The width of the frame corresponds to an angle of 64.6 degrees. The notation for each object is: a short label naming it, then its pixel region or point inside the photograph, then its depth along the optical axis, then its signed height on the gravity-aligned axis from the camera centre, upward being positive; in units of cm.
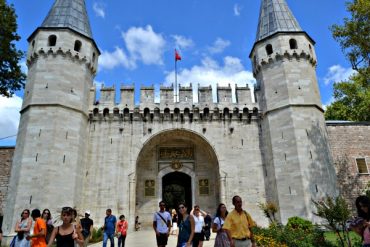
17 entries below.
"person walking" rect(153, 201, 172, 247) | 668 -37
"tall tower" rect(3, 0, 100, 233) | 1388 +482
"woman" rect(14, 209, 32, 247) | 558 -36
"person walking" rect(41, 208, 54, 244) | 686 -17
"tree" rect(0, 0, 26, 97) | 1243 +684
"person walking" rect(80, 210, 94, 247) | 804 -38
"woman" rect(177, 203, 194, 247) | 579 -45
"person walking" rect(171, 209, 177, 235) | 1426 -74
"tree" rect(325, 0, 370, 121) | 1416 +810
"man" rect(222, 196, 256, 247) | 472 -33
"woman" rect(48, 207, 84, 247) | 433 -31
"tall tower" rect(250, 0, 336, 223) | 1445 +457
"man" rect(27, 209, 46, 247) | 526 -39
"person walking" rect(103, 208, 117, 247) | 885 -52
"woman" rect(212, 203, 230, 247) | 486 -37
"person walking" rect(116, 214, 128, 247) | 913 -61
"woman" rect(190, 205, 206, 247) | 648 -49
